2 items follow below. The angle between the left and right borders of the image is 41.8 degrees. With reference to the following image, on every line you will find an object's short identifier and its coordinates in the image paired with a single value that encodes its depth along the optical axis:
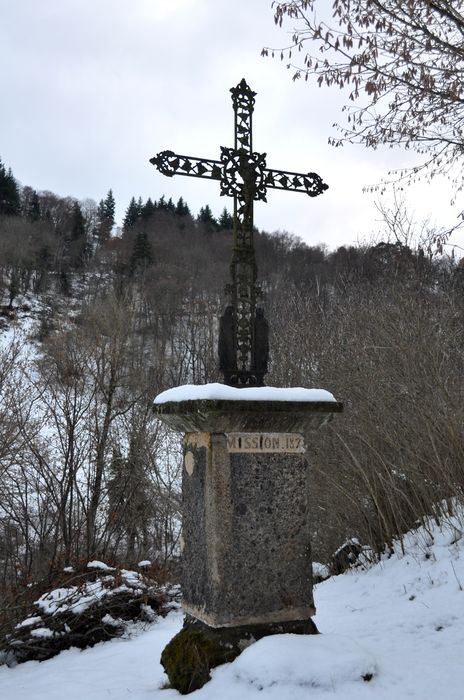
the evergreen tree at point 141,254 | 40.06
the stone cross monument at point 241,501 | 3.91
